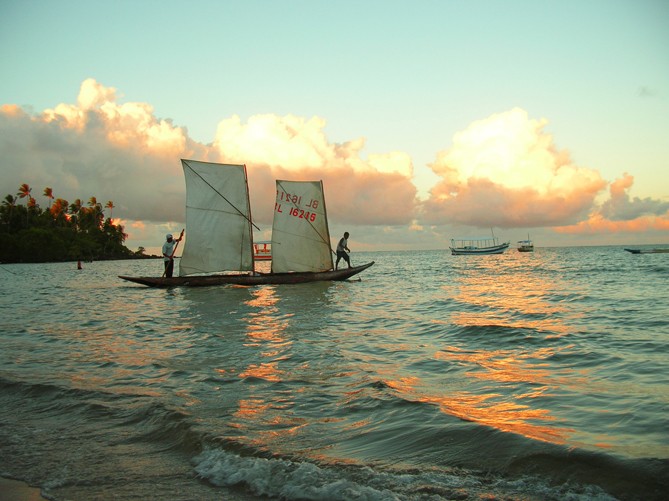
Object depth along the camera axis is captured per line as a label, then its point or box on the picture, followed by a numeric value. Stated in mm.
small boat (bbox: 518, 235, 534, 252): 124206
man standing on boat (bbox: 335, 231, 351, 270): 28808
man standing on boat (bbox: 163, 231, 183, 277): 25928
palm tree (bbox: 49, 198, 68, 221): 115438
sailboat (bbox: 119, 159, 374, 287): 25578
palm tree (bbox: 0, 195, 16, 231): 101000
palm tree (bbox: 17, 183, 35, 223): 104625
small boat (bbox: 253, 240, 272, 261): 80925
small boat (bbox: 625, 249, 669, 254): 75144
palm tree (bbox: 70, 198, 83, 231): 121375
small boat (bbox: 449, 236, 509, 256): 104062
